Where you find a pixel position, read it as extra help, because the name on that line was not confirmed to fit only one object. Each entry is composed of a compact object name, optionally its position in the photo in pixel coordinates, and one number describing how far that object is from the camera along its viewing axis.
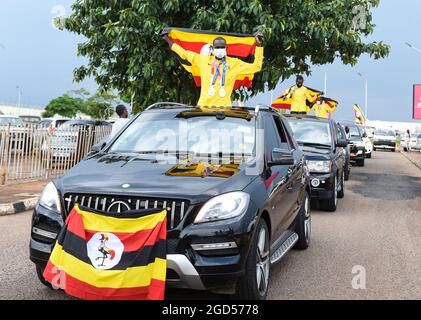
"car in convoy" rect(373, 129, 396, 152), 42.03
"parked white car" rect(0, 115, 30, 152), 12.16
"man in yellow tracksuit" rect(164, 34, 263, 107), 11.18
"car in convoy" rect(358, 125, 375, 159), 25.27
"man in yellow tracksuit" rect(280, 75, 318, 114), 15.03
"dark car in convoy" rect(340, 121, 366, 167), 22.62
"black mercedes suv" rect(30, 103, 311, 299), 4.10
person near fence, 10.75
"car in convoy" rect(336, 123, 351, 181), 14.18
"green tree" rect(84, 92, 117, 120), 75.22
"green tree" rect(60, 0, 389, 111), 14.24
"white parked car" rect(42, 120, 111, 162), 14.08
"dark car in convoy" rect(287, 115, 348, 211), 10.13
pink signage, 44.91
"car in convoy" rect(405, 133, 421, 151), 40.81
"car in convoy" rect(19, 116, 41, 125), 34.51
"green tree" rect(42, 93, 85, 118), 83.31
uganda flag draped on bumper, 3.96
